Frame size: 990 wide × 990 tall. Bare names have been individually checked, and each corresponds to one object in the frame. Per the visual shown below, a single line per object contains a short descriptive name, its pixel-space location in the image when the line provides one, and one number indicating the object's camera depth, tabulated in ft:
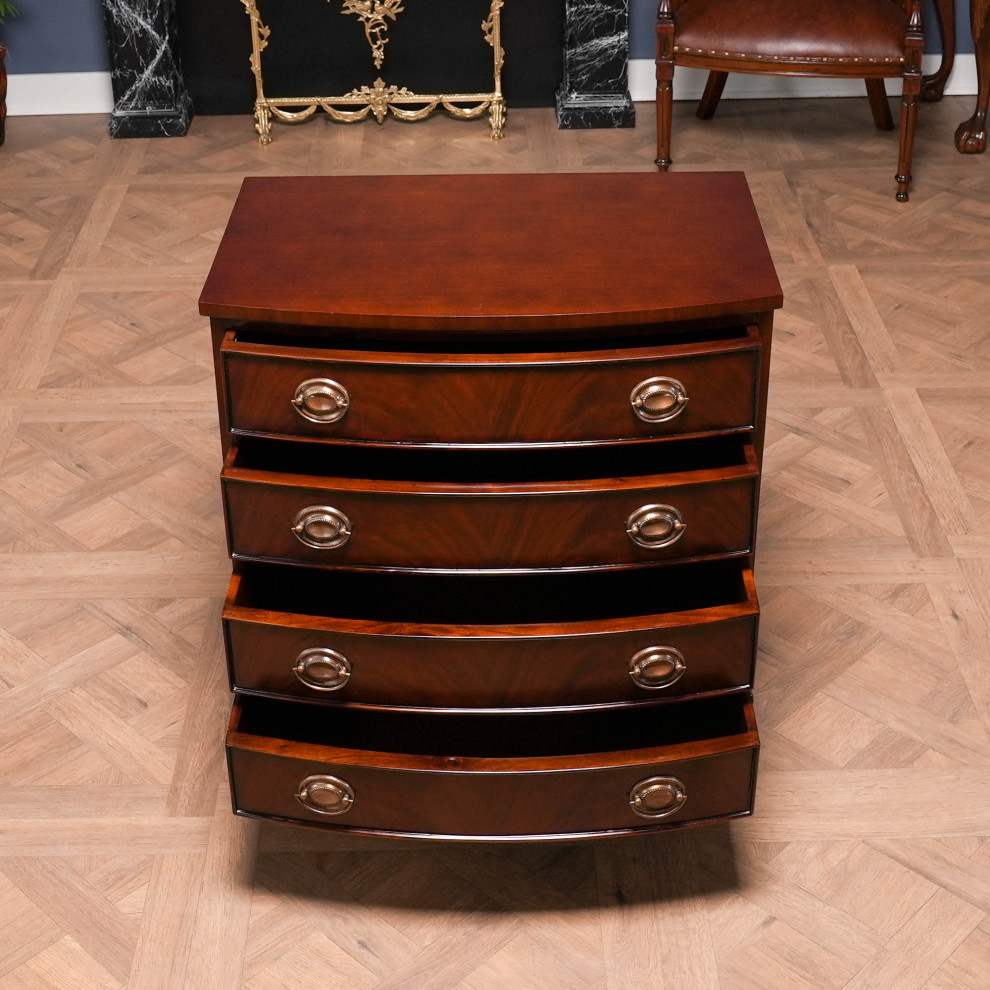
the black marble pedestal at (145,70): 13.85
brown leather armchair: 11.96
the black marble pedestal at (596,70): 14.05
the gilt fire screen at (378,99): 14.10
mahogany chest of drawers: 5.48
